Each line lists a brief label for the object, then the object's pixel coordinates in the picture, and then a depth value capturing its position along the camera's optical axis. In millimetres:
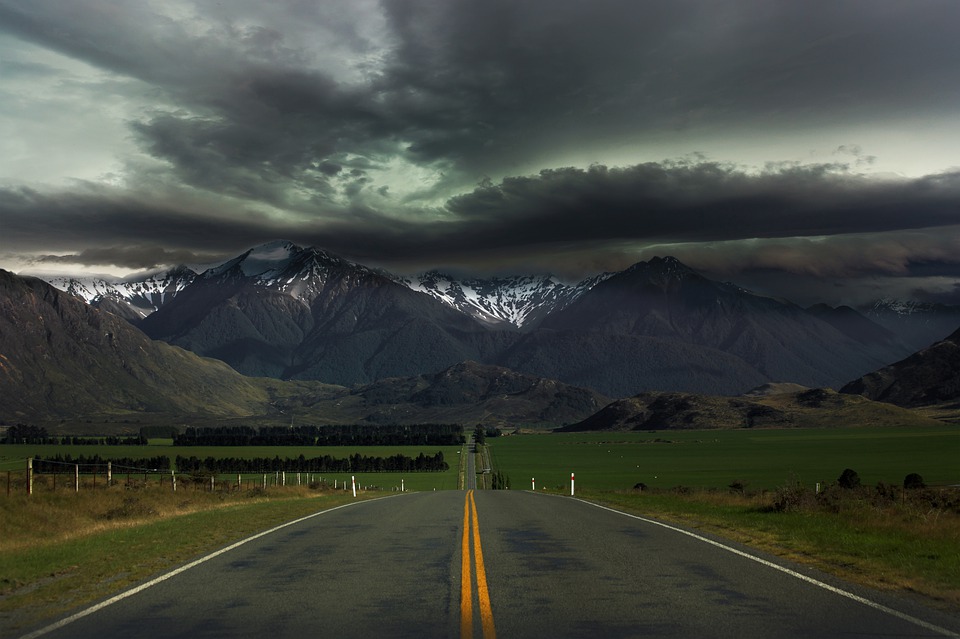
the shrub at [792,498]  30016
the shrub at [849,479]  58594
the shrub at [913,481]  68800
